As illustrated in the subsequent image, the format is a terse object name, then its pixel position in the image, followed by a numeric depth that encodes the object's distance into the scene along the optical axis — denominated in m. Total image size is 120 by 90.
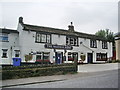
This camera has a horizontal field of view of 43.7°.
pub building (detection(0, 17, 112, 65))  23.09
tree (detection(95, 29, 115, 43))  66.52
